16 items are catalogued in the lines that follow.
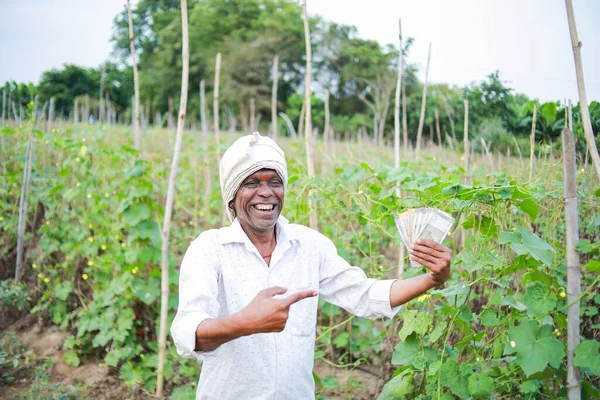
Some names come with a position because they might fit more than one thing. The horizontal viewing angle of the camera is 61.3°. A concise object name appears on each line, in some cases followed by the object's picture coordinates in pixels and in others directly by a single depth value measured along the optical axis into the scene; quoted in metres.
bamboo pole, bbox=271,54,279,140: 5.80
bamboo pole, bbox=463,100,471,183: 3.42
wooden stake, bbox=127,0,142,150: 3.35
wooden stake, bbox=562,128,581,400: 1.79
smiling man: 1.66
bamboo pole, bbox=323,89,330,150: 5.12
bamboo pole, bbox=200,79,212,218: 5.38
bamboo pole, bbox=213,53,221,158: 4.58
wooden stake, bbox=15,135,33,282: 4.45
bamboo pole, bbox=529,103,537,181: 2.59
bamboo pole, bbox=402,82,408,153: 4.50
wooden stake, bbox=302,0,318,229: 3.29
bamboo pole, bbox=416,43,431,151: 3.84
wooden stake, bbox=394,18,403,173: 3.53
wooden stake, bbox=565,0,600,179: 1.82
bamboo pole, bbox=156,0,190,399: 2.86
